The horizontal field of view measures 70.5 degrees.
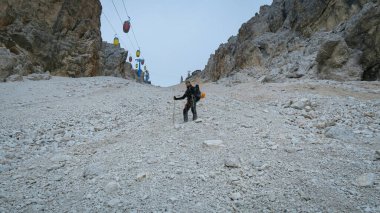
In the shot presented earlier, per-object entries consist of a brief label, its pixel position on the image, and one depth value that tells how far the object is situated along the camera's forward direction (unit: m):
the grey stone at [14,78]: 18.75
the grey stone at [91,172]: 6.04
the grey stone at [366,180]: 5.08
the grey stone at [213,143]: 7.23
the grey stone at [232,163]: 6.03
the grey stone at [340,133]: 7.73
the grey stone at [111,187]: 5.34
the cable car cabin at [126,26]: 25.73
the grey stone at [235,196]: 4.91
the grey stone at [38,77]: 20.87
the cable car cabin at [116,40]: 28.28
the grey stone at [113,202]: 4.86
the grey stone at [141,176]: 5.73
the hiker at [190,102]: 10.13
